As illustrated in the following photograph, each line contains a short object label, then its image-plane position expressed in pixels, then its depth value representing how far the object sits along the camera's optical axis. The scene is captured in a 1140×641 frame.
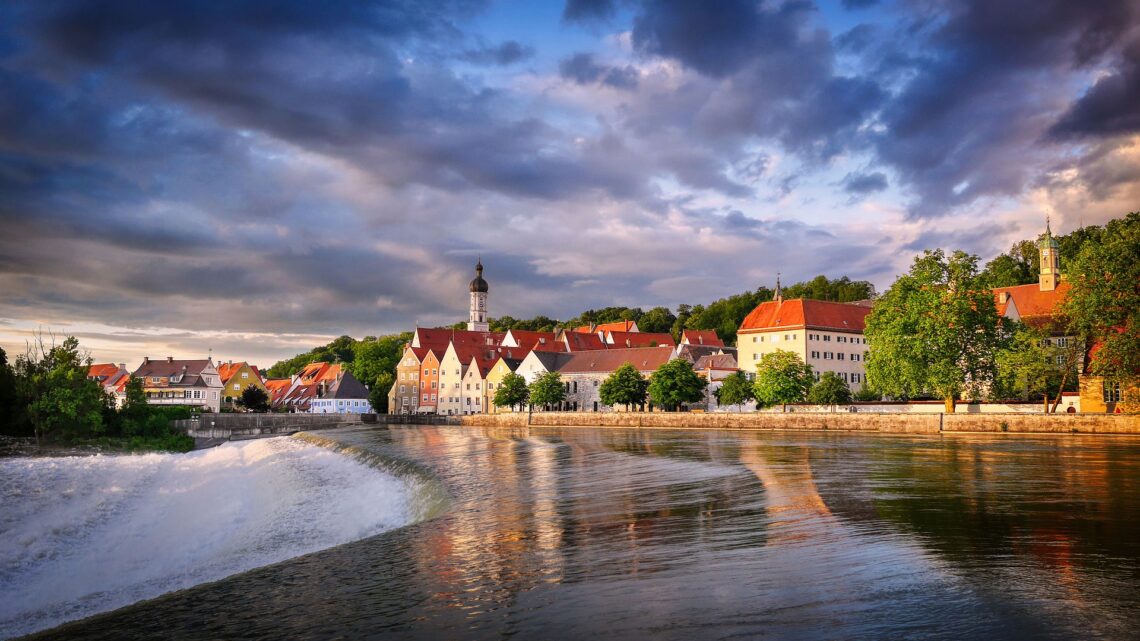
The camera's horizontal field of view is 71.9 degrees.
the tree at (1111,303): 51.25
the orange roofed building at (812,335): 102.31
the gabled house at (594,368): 108.44
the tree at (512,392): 112.62
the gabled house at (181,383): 127.50
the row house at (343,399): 133.88
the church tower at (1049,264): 92.38
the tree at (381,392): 139.00
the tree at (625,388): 97.25
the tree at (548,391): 109.46
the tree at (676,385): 88.81
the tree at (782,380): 79.12
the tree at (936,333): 61.25
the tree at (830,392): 74.06
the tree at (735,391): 86.62
